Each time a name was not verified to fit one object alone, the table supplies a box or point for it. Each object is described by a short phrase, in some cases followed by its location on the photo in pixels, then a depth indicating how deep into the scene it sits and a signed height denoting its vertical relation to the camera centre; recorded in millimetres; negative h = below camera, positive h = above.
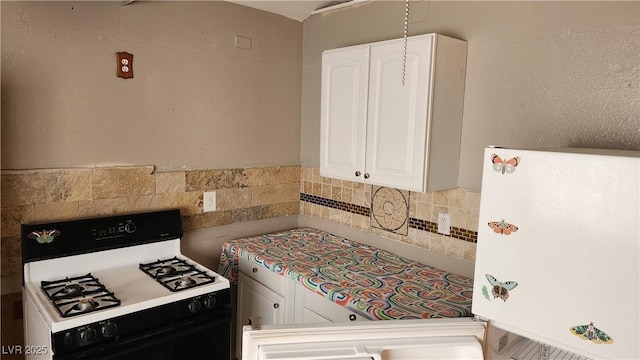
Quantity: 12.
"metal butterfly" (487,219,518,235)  1215 -248
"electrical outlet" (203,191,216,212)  2674 -440
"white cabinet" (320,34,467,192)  2064 +116
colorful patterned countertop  1841 -697
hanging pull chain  2071 +331
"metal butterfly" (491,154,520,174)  1209 -72
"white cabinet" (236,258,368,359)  2082 -876
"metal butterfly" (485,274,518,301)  1227 -417
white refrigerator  1044 -351
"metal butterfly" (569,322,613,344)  1075 -475
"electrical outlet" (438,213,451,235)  2275 -453
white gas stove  1749 -738
